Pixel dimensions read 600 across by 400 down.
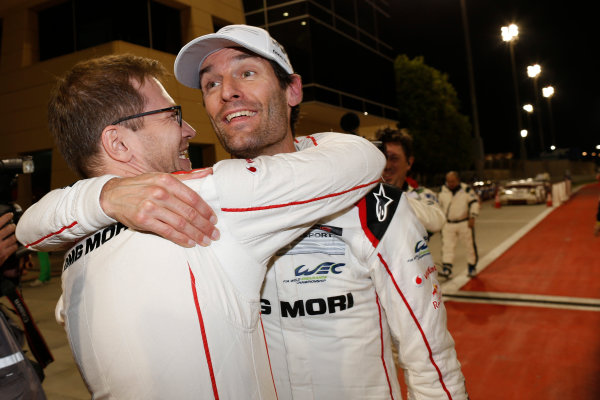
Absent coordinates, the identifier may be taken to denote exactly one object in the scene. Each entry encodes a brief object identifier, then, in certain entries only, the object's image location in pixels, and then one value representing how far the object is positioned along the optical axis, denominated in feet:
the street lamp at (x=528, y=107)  93.71
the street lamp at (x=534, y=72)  81.30
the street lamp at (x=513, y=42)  67.41
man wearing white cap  5.54
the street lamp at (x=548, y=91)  84.43
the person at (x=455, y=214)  27.48
